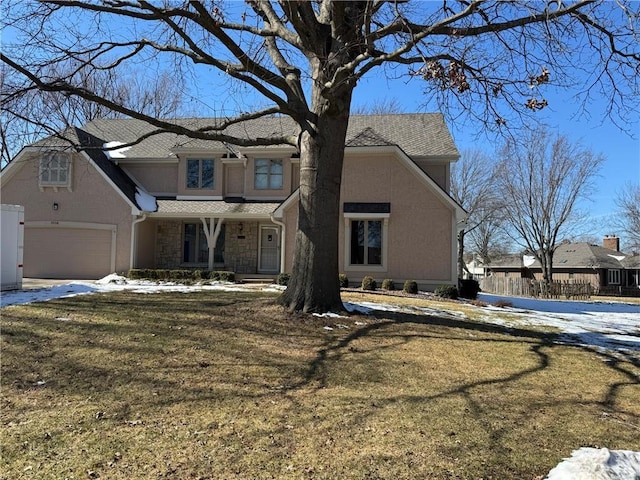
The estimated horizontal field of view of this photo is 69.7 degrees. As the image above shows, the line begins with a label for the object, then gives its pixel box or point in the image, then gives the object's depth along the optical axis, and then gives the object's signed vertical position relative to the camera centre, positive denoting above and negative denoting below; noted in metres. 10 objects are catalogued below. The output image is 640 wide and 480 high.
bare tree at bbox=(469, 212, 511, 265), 45.12 +2.13
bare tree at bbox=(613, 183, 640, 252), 40.12 +3.56
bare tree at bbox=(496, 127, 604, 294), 30.41 +3.82
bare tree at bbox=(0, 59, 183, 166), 8.52 +3.16
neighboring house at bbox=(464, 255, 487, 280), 60.05 -1.05
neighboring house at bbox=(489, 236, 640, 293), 43.09 -0.46
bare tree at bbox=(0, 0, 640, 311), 7.78 +3.44
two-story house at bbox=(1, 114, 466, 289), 17.73 +1.80
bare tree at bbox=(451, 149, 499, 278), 36.81 +5.16
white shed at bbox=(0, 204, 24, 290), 10.94 +0.13
